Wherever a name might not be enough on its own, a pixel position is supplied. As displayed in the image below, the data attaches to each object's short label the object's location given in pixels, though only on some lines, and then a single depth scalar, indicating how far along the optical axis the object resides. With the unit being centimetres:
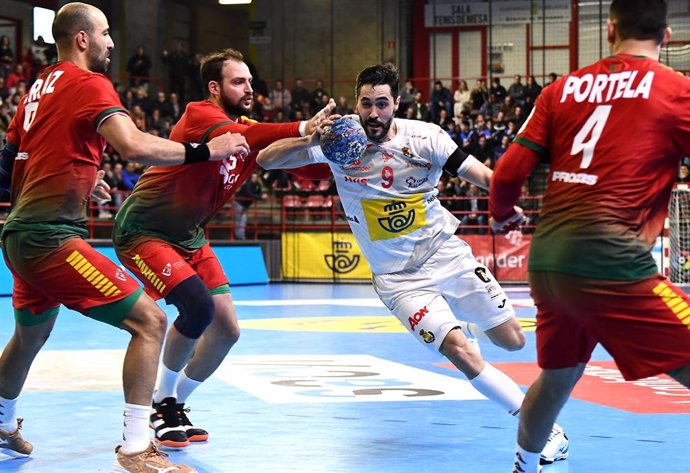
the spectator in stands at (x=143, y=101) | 2678
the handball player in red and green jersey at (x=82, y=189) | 509
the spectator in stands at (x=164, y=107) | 2714
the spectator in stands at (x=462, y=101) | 2719
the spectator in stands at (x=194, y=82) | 2928
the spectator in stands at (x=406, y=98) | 2723
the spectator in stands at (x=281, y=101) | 2853
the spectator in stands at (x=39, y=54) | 2792
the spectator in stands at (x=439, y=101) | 2691
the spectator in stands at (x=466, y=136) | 2458
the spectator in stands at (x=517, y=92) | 2689
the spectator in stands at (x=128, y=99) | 2648
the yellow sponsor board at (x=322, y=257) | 2303
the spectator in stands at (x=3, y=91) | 2435
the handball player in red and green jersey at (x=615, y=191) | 399
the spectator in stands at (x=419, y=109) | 2636
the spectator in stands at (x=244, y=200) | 2447
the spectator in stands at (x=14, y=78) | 2511
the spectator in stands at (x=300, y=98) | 2820
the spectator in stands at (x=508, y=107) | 2608
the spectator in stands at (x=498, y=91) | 2741
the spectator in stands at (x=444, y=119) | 2542
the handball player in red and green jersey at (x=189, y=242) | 618
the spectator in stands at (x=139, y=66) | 3016
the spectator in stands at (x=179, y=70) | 2950
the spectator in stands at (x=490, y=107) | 2685
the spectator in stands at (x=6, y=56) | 2602
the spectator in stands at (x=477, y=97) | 2730
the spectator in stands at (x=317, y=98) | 2798
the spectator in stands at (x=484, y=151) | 2414
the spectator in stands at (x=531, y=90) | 2632
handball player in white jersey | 634
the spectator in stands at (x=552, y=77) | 2591
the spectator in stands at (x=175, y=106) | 2714
